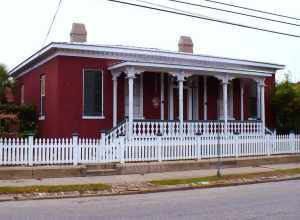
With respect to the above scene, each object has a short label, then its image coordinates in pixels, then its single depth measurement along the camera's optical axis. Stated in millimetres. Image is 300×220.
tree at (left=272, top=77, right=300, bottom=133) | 22172
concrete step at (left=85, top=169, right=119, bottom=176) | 14518
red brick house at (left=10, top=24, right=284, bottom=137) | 18562
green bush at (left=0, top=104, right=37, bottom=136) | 19844
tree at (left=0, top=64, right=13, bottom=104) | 24312
